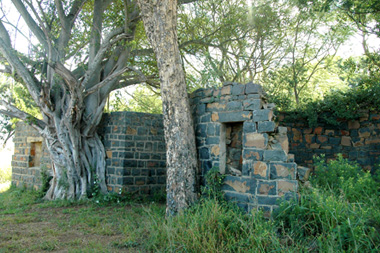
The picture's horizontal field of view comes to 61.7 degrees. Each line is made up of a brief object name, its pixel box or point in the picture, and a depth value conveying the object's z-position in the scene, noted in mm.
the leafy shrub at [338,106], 8008
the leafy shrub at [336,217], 3725
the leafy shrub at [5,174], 12490
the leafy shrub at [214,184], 5688
